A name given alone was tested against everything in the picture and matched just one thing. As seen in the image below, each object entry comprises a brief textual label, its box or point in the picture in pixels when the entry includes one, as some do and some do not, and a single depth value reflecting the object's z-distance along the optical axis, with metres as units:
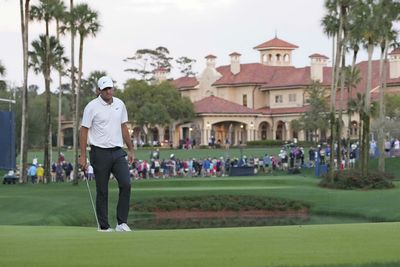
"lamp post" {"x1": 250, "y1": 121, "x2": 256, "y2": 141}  113.00
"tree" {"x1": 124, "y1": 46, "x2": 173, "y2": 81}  145.30
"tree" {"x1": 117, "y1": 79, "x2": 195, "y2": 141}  105.75
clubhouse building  110.31
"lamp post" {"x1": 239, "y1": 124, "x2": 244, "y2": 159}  113.16
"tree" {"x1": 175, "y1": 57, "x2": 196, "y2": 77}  155.88
